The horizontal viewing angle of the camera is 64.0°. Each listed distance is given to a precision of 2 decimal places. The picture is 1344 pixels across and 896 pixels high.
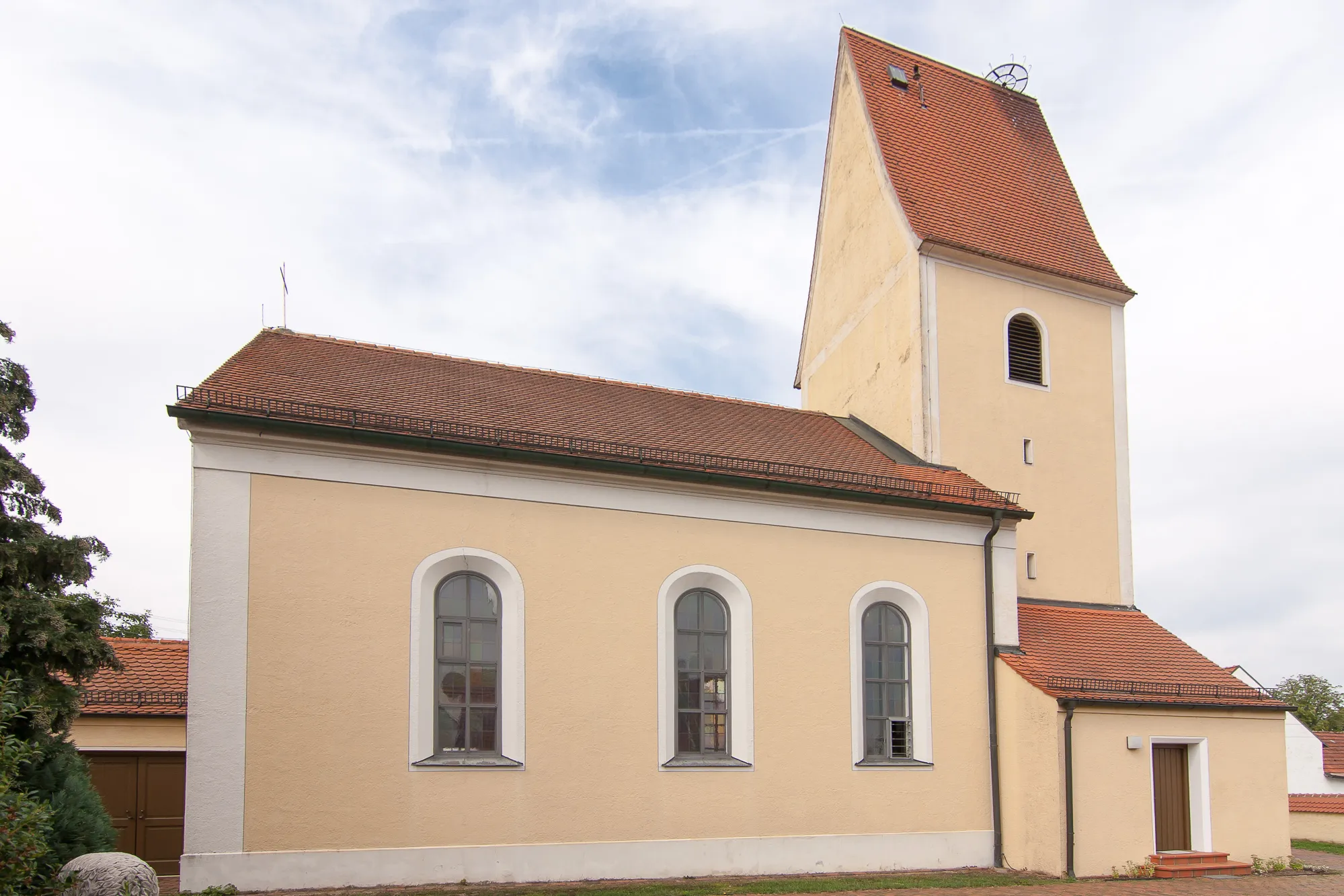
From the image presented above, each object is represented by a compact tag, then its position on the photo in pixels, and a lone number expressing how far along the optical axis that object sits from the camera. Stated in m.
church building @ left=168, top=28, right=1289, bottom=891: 12.73
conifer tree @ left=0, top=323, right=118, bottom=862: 10.03
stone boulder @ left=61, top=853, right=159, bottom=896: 8.95
